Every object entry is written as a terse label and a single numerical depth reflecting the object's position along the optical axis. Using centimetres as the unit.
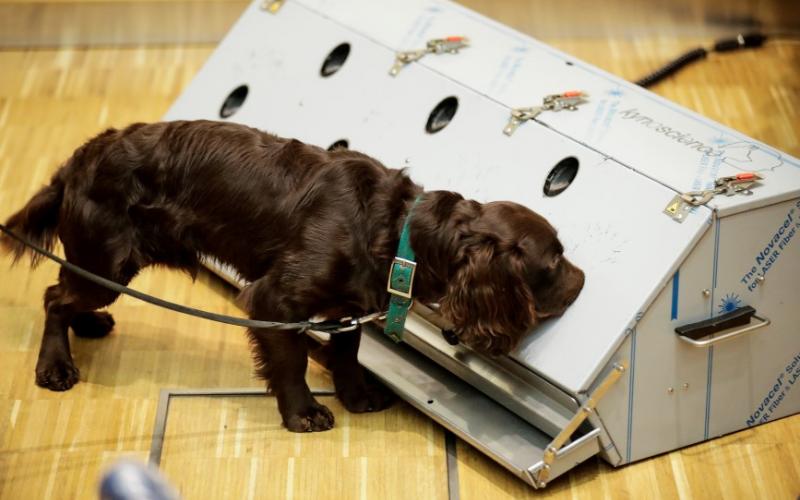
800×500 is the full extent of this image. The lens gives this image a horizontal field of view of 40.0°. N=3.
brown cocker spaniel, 284
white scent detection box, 289
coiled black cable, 514
